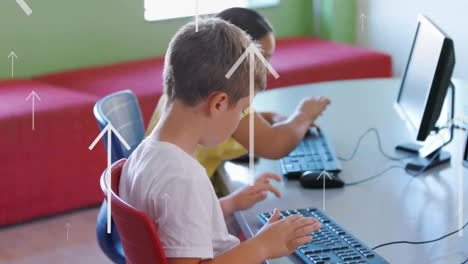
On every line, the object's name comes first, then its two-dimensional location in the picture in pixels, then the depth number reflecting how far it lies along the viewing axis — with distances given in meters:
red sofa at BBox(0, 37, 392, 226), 4.25
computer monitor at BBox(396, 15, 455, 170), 2.83
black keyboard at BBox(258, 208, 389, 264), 2.39
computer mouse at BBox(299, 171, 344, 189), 2.82
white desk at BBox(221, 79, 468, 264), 2.49
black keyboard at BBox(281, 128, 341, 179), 2.91
